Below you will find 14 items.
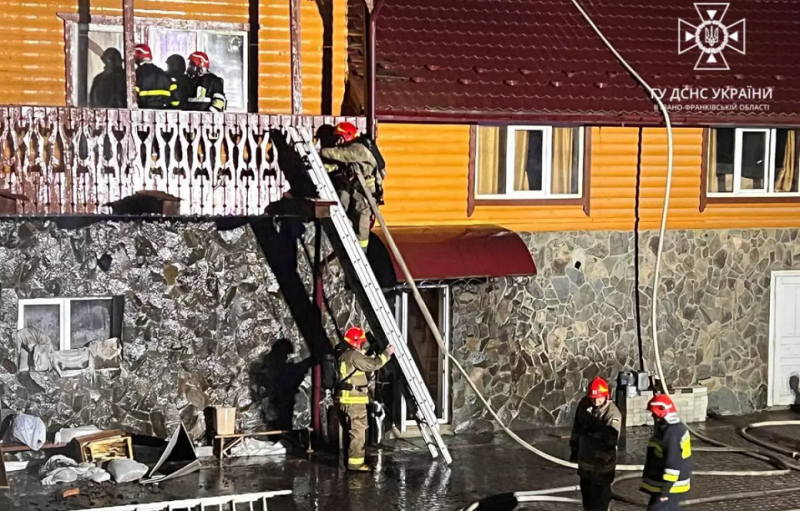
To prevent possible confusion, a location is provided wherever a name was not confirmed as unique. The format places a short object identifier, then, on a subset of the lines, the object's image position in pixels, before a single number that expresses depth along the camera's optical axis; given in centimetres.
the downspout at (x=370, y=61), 1706
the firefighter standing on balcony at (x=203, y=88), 1644
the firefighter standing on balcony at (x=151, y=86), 1636
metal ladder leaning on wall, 1625
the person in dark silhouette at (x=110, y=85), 1686
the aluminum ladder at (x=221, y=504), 1347
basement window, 1630
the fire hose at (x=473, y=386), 1611
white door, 2044
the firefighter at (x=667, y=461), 1249
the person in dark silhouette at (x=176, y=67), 1725
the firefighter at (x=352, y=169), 1647
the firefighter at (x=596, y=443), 1339
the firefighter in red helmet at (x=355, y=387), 1597
